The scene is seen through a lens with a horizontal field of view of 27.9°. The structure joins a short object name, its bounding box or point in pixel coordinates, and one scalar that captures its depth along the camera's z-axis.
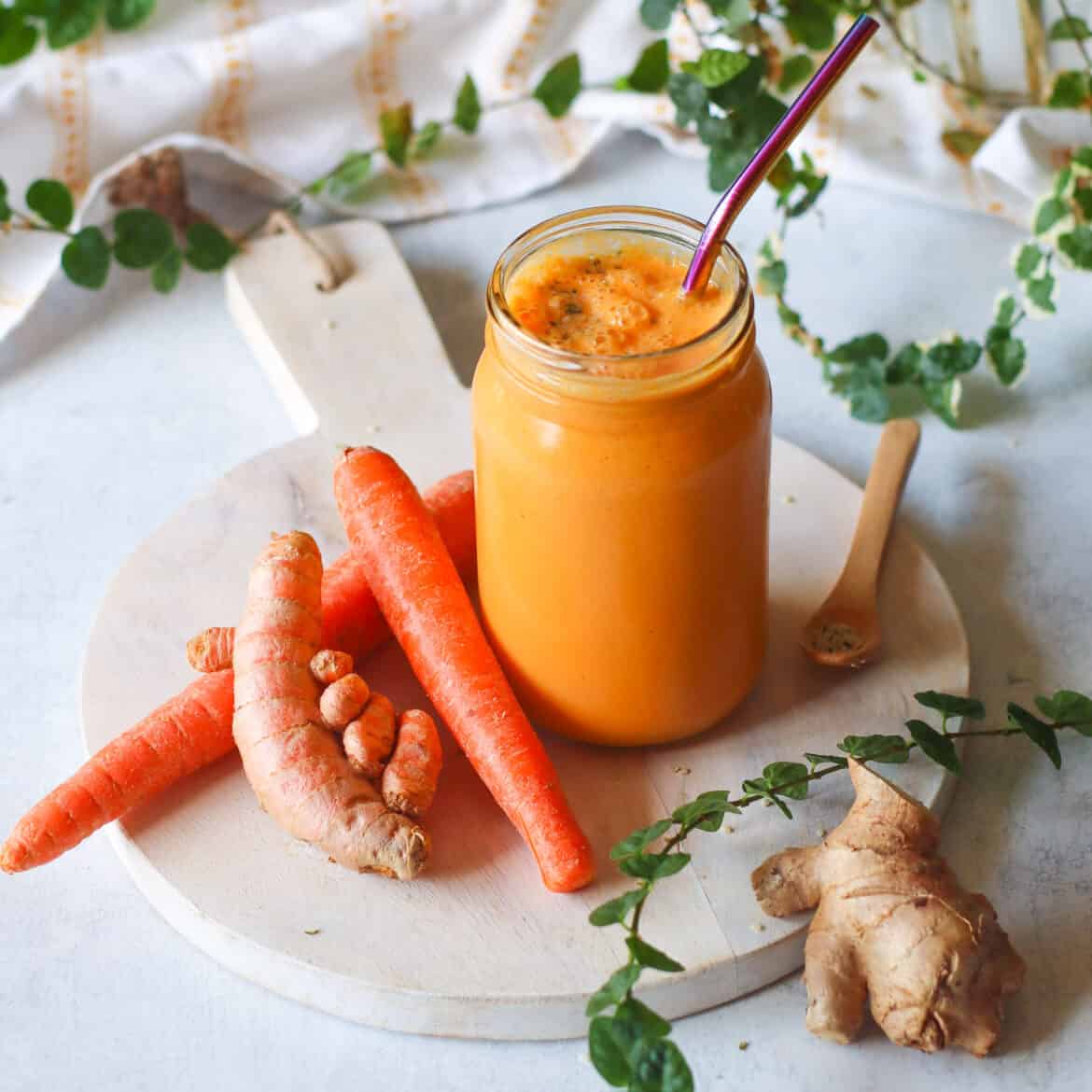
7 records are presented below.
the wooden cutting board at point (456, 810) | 0.59
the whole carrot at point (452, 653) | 0.61
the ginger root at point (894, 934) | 0.57
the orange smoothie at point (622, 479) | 0.59
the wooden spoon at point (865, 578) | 0.67
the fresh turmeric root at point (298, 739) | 0.61
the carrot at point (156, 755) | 0.62
